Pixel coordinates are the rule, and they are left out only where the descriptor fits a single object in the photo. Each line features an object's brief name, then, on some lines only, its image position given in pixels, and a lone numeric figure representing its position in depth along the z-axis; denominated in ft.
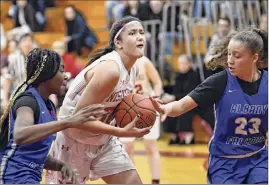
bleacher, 53.98
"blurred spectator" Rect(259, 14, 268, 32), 37.85
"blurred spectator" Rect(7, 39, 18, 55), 40.73
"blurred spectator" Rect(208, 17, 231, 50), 38.96
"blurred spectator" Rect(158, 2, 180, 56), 44.29
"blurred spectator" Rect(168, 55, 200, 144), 39.83
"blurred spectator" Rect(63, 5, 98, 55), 50.85
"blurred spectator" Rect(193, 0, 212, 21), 43.39
